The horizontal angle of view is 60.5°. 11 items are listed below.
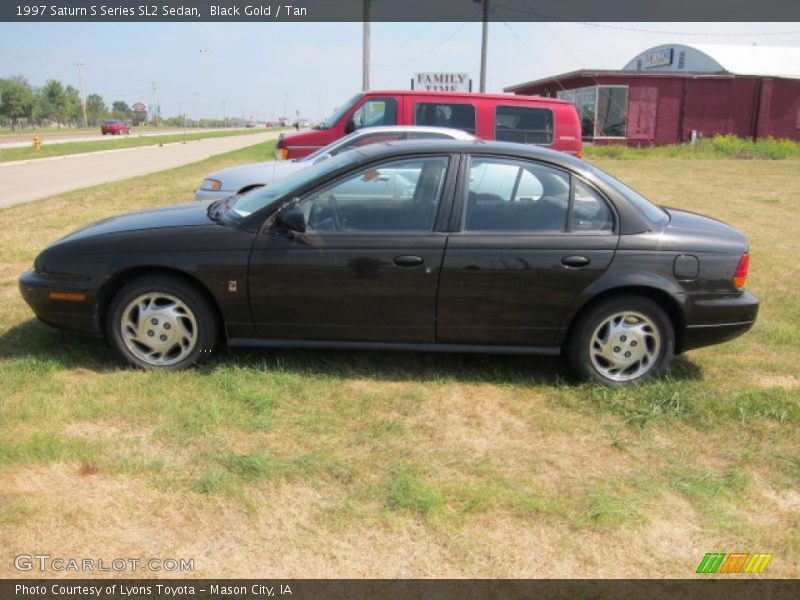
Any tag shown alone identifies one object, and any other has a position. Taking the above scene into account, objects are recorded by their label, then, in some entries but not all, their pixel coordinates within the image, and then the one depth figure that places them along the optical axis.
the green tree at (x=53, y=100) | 106.81
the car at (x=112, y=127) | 68.19
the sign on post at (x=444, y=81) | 29.97
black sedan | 4.29
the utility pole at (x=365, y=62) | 24.45
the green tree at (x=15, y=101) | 96.12
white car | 8.47
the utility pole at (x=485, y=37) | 30.66
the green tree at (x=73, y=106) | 113.88
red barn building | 31.44
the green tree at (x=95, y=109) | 131.00
